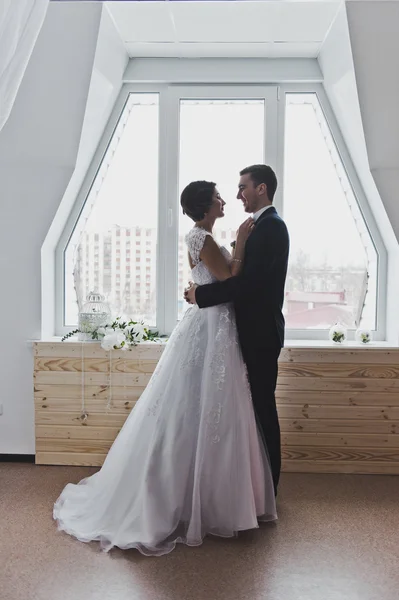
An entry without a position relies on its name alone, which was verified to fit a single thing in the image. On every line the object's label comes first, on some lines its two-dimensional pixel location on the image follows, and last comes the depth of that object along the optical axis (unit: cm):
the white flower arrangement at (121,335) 337
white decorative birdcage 353
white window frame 374
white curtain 177
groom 275
